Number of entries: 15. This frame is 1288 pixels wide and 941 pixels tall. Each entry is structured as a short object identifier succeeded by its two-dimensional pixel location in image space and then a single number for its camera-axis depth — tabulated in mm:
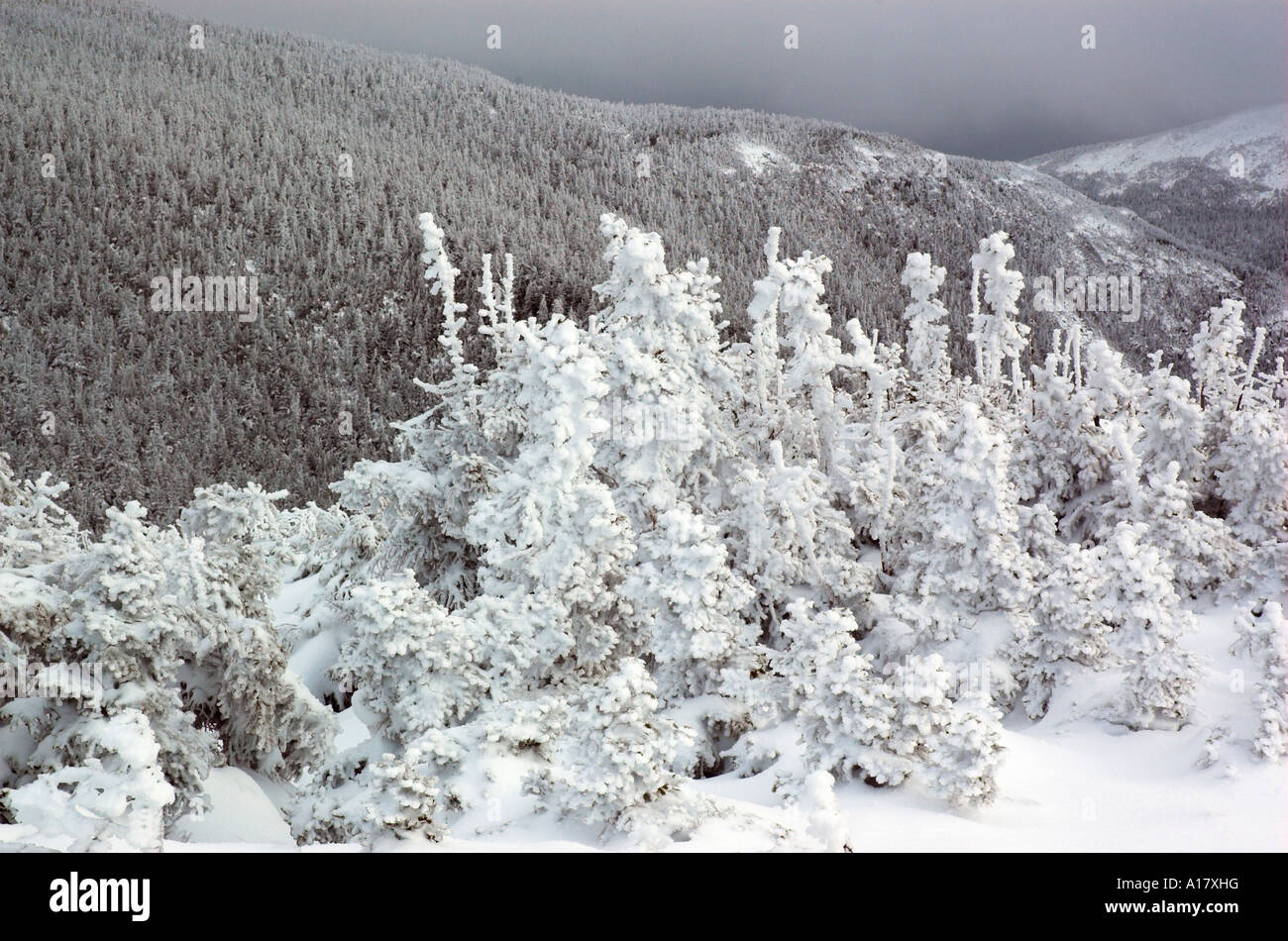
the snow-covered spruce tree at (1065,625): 17000
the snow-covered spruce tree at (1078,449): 24000
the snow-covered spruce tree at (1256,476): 22547
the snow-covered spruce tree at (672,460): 16688
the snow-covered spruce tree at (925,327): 27516
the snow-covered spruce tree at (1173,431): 23938
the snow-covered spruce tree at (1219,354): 27891
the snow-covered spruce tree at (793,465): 20250
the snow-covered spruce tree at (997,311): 29094
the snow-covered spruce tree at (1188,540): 20906
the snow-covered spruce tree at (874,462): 22469
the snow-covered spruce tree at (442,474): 17406
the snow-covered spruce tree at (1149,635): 15242
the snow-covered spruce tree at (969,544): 18406
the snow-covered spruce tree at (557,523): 15125
